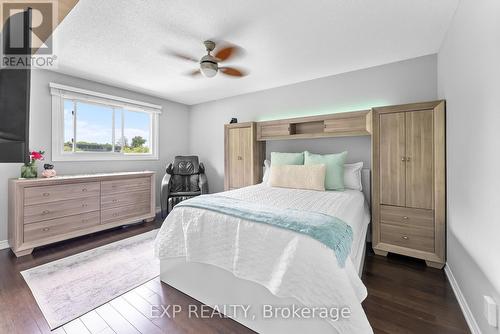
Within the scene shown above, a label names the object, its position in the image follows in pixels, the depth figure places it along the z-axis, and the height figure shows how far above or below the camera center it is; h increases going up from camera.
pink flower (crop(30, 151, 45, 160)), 2.79 +0.18
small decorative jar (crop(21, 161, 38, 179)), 2.77 -0.04
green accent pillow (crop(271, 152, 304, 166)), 3.21 +0.13
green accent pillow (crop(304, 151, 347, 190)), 2.76 -0.01
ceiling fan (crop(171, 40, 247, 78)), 2.24 +1.30
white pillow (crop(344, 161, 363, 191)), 2.86 -0.13
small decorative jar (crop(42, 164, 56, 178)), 2.89 -0.03
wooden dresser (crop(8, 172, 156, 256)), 2.54 -0.51
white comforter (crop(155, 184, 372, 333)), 1.16 -0.57
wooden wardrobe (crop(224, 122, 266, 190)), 3.73 +0.22
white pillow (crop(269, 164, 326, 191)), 2.73 -0.12
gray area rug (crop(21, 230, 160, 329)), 1.69 -1.05
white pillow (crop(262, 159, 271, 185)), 3.39 -0.05
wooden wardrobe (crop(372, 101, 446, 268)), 2.23 -0.15
